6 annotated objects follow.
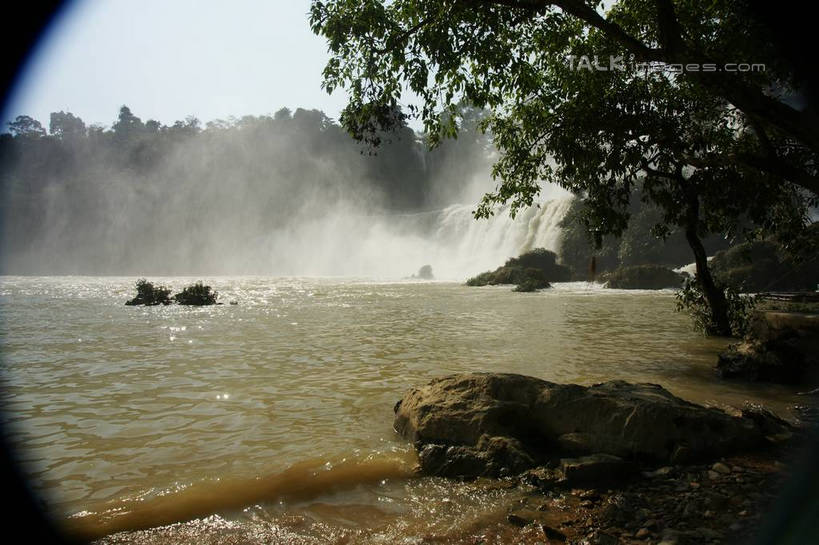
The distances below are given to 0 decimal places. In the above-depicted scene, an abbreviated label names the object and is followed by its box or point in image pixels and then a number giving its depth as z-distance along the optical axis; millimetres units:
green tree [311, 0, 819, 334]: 6844
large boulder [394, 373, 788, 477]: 4109
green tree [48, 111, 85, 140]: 125812
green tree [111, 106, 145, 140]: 116406
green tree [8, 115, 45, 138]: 107375
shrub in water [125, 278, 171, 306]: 21470
